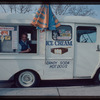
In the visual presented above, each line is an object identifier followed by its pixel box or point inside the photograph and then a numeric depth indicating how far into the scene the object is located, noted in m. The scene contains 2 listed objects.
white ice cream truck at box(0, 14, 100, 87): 4.58
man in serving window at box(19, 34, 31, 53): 4.71
